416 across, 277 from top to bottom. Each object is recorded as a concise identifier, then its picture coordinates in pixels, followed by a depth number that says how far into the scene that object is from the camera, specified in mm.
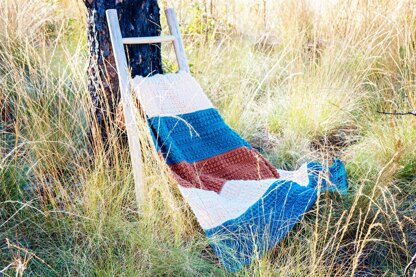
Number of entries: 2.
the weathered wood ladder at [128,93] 2020
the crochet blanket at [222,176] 1885
